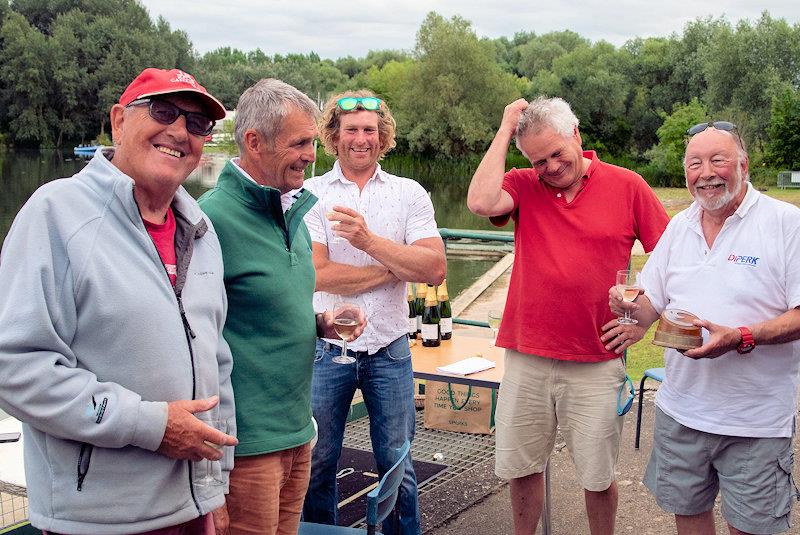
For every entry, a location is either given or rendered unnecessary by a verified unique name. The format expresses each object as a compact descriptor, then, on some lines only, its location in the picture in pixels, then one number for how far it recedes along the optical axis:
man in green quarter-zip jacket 2.66
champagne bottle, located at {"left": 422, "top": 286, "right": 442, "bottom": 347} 5.14
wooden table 4.44
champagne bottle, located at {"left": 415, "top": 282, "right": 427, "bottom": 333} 5.36
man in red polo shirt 3.65
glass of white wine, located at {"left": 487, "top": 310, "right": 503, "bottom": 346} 4.69
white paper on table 4.56
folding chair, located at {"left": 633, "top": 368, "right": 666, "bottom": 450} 5.41
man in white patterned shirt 3.79
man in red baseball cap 1.96
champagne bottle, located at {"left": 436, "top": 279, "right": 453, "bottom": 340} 5.23
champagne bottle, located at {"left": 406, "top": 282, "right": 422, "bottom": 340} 5.33
